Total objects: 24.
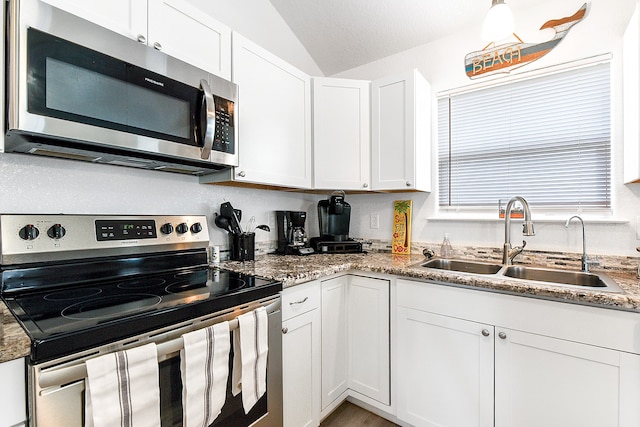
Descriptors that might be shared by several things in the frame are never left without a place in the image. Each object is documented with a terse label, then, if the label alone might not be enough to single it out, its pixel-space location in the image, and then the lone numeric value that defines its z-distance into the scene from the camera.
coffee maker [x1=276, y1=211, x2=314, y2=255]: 2.20
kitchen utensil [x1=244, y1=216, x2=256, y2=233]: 2.11
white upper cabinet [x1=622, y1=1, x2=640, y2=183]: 1.43
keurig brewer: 2.30
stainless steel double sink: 1.49
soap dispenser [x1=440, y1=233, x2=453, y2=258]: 2.12
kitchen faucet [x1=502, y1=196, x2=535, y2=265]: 1.86
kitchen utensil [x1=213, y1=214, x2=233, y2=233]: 1.84
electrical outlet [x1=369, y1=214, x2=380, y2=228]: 2.54
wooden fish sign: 1.82
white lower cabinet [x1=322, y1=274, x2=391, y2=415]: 1.73
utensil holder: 1.87
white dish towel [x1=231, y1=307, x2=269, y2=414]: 1.14
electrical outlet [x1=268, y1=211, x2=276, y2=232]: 2.28
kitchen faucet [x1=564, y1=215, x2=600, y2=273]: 1.64
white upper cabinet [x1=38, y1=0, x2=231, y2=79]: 1.18
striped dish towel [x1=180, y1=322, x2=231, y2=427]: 0.96
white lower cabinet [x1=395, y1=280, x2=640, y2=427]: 1.18
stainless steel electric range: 0.75
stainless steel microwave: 0.97
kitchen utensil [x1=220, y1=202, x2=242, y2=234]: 1.85
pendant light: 1.29
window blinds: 1.77
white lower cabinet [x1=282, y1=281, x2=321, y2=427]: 1.45
